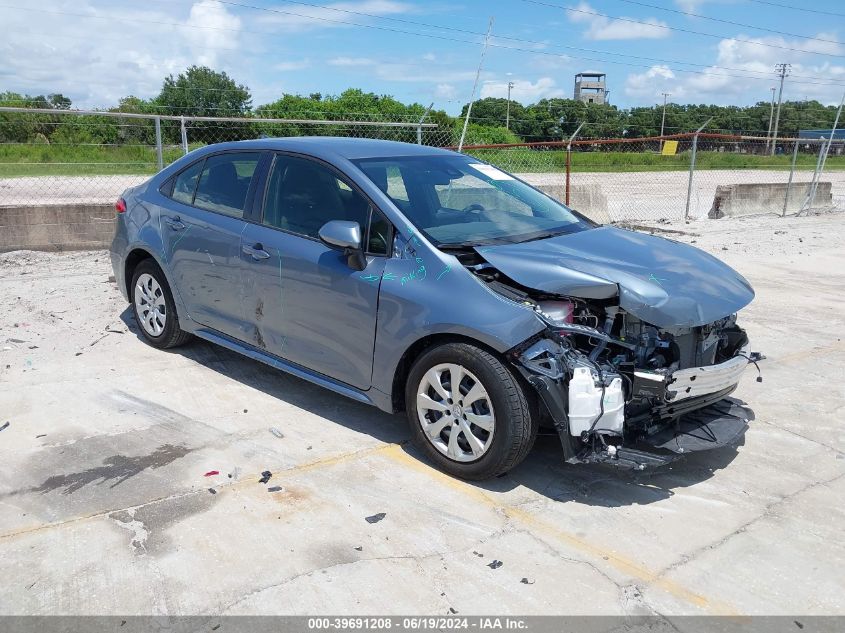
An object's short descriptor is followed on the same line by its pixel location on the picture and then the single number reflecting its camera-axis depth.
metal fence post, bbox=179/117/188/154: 10.58
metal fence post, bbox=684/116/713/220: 14.49
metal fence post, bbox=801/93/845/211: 17.23
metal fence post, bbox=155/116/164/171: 10.45
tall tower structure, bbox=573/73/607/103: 102.38
